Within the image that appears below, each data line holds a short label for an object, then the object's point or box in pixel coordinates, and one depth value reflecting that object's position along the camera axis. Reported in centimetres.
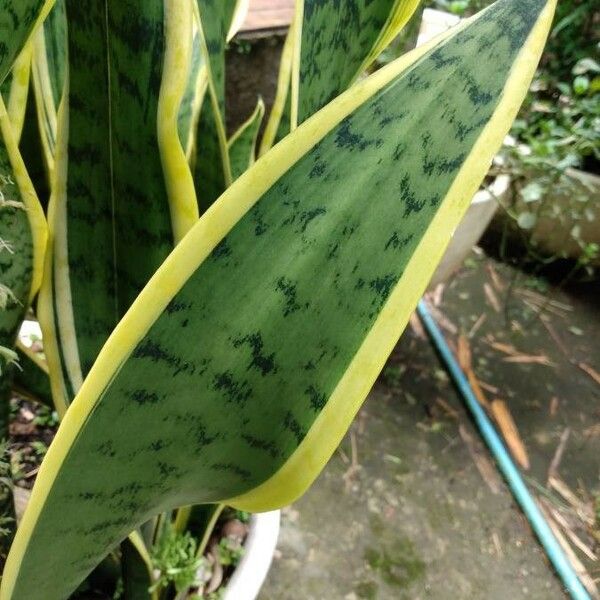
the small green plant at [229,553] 57
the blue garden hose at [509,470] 87
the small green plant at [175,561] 50
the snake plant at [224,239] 22
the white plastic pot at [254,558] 53
